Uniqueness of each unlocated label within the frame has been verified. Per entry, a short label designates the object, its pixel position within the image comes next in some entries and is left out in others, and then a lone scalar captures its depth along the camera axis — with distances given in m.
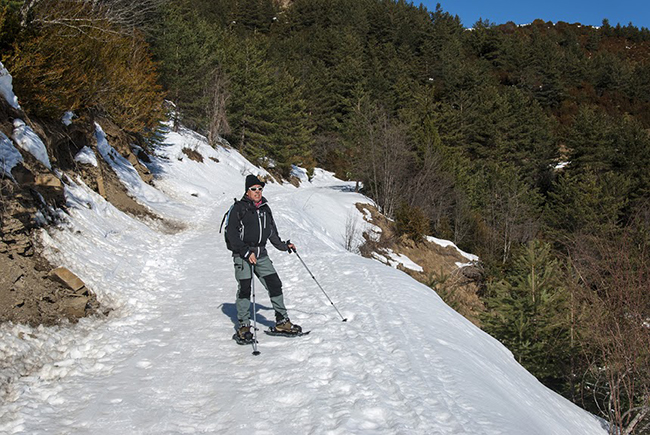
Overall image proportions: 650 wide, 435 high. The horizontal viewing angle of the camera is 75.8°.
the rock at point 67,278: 5.58
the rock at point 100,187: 10.66
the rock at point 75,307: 5.34
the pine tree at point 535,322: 10.47
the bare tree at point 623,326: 7.03
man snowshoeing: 5.08
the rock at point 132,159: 15.27
